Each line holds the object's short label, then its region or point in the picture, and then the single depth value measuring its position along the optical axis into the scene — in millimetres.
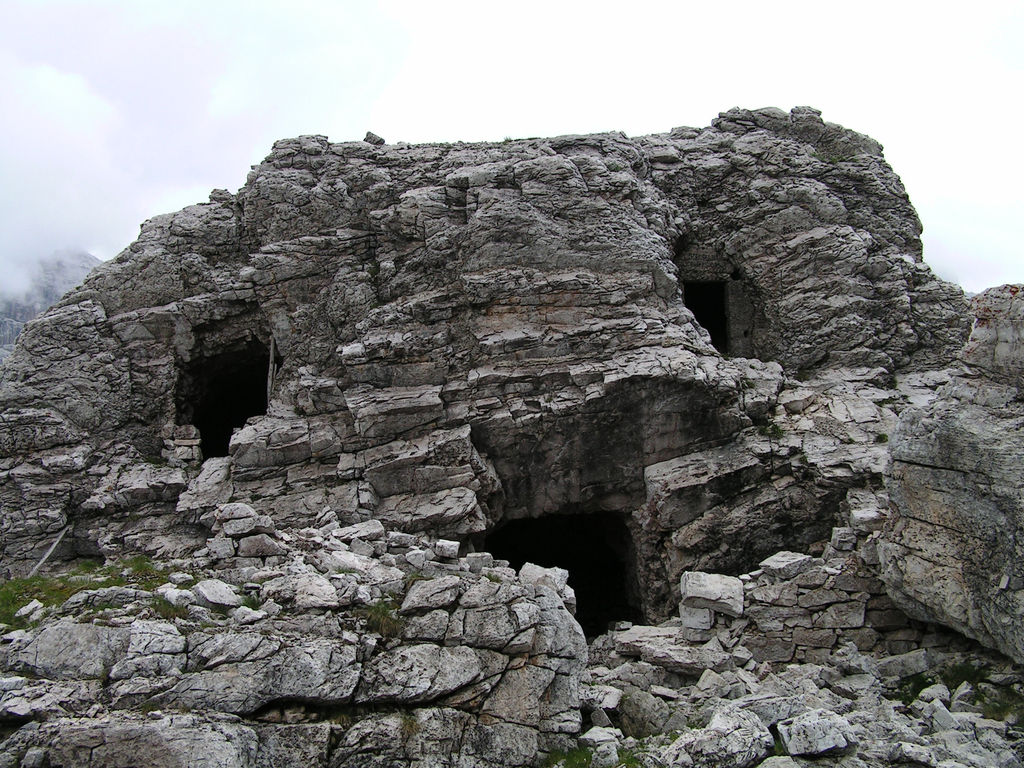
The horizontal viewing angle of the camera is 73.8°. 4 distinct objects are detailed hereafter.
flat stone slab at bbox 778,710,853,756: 9781
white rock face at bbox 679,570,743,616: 15120
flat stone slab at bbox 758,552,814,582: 15664
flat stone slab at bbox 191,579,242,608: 10891
